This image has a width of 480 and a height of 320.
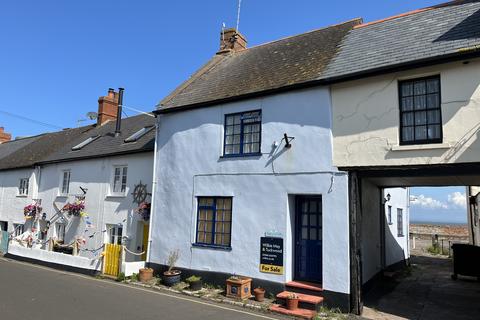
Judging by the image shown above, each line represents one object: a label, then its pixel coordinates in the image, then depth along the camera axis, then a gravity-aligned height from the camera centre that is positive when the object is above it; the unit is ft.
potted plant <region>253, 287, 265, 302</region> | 35.76 -8.36
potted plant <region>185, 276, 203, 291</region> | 40.11 -8.45
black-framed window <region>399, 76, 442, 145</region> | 30.78 +8.49
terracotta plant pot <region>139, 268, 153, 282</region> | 44.50 -8.57
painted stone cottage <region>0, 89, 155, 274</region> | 54.19 +0.88
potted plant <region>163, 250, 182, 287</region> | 42.01 -7.89
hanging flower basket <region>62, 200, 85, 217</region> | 62.18 -1.35
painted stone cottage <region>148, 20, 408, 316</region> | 35.42 +2.91
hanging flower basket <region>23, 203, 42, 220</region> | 71.97 -2.36
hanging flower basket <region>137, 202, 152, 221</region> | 50.59 -1.08
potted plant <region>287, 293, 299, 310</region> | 32.17 -8.14
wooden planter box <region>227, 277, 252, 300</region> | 36.47 -8.06
